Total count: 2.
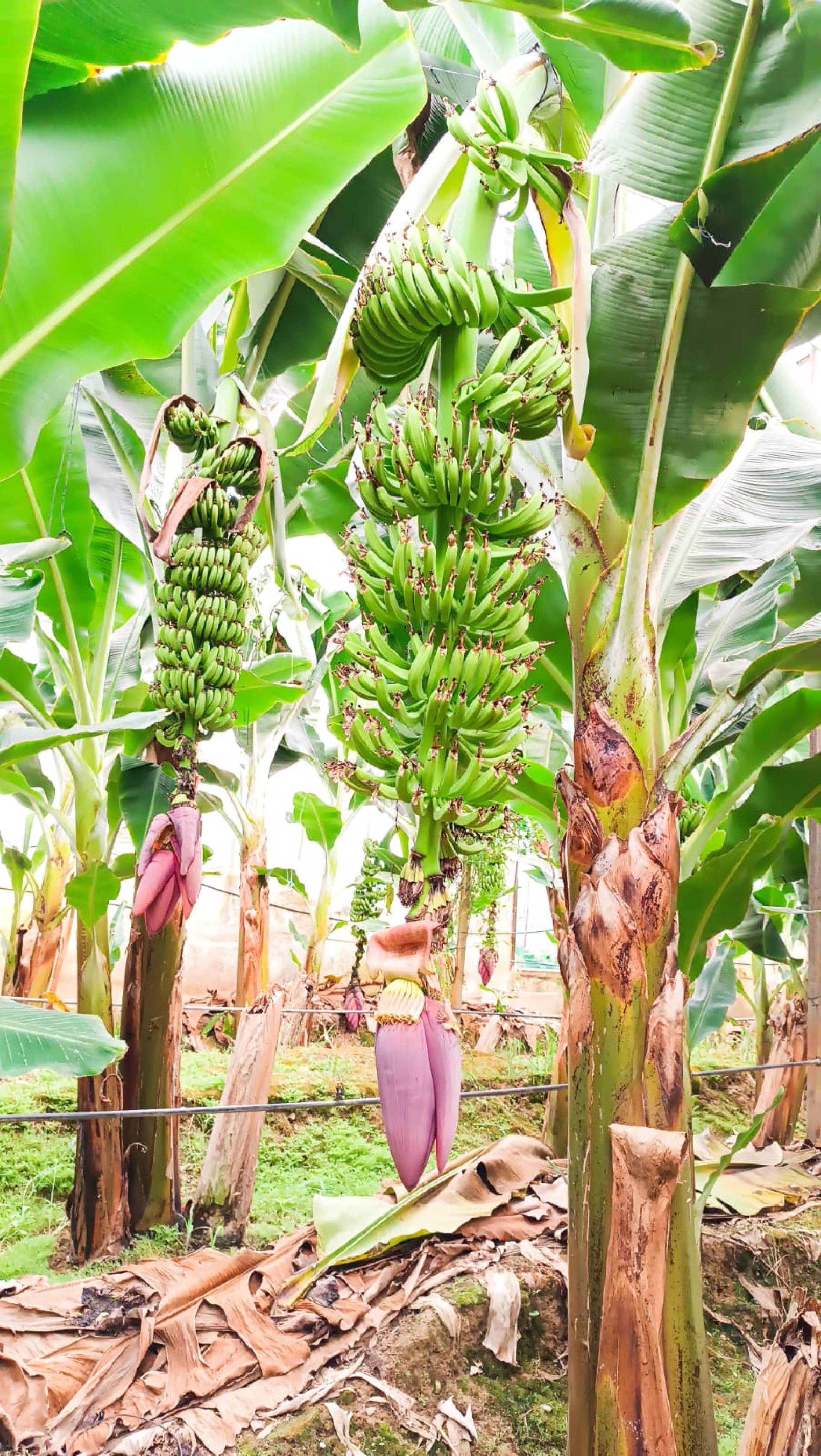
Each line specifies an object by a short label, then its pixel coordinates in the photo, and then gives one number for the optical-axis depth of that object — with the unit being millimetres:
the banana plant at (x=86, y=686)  1912
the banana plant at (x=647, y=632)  1167
